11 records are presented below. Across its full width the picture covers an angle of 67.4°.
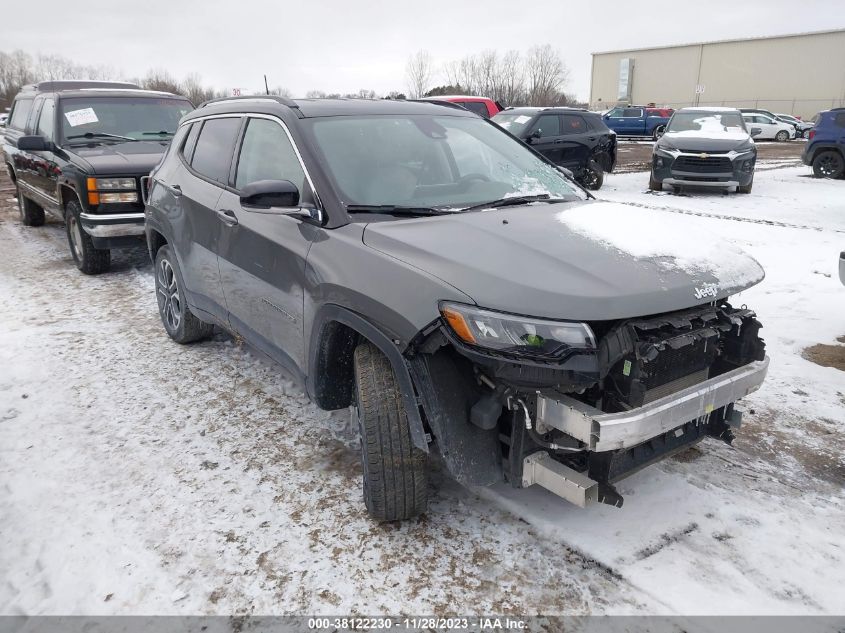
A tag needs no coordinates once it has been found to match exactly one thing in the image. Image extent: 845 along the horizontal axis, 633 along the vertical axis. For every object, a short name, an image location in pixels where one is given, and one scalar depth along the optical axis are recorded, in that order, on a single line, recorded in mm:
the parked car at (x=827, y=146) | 14883
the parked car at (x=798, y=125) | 32781
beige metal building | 54500
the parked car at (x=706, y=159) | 12438
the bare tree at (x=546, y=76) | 71062
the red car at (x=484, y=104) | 14258
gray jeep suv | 2352
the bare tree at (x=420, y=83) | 64250
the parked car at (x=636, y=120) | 30656
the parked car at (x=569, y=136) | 12836
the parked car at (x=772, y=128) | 31766
